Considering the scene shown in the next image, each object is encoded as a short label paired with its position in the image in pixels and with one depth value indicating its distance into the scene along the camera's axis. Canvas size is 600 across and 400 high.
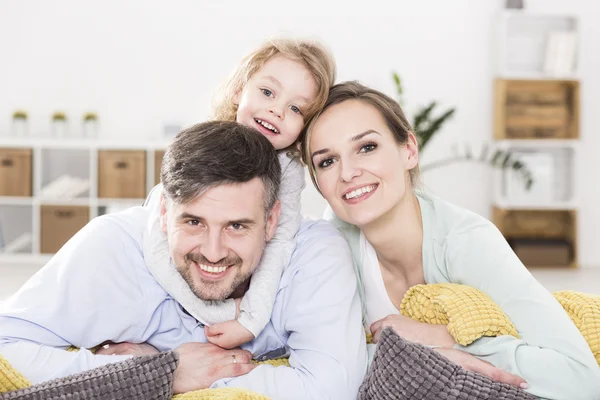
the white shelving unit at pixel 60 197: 6.23
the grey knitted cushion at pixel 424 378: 1.51
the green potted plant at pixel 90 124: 6.51
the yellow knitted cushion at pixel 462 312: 1.69
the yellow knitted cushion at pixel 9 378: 1.48
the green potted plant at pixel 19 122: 6.49
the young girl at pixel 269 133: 1.80
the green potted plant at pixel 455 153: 5.87
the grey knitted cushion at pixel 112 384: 1.43
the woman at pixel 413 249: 1.65
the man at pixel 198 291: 1.68
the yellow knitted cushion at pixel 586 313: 1.86
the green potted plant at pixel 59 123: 6.49
